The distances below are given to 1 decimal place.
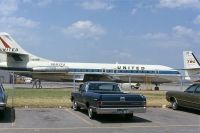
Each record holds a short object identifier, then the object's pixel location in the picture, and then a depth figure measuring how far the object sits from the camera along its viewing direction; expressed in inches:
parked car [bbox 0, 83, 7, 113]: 603.1
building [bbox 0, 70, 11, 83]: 2830.2
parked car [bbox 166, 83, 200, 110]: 757.3
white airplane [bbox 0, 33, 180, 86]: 2010.3
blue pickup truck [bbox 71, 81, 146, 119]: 600.4
